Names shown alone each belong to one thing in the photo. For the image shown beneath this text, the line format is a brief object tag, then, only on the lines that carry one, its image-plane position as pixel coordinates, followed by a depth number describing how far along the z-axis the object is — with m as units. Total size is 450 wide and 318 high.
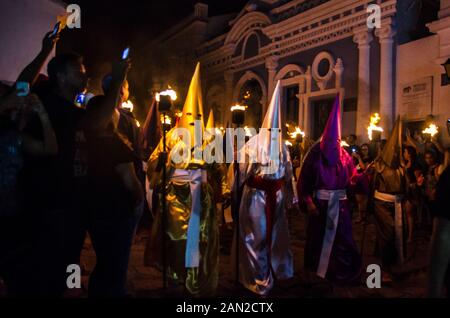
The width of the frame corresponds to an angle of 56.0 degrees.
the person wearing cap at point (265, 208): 5.26
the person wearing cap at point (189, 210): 5.15
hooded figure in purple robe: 5.46
